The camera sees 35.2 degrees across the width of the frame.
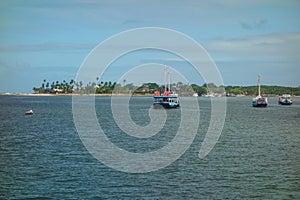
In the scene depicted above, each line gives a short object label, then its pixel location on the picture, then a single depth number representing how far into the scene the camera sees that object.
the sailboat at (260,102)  152.62
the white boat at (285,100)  179.23
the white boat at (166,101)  122.94
